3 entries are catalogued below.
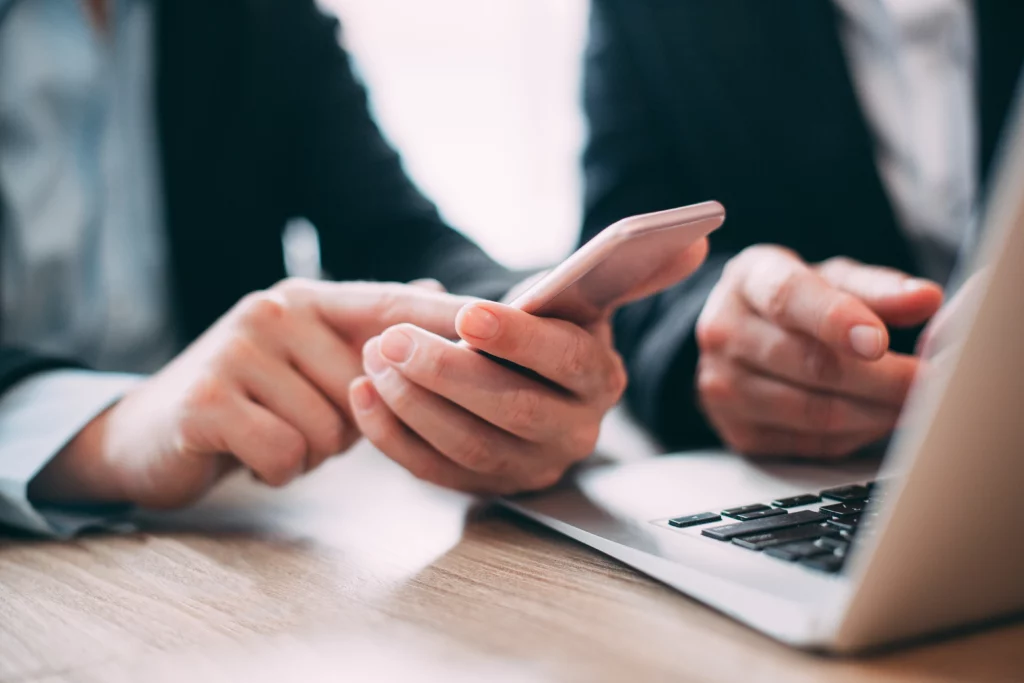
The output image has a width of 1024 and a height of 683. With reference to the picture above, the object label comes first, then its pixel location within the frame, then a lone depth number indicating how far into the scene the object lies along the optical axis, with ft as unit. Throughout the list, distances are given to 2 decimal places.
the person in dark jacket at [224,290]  1.37
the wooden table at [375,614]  0.79
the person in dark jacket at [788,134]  2.33
